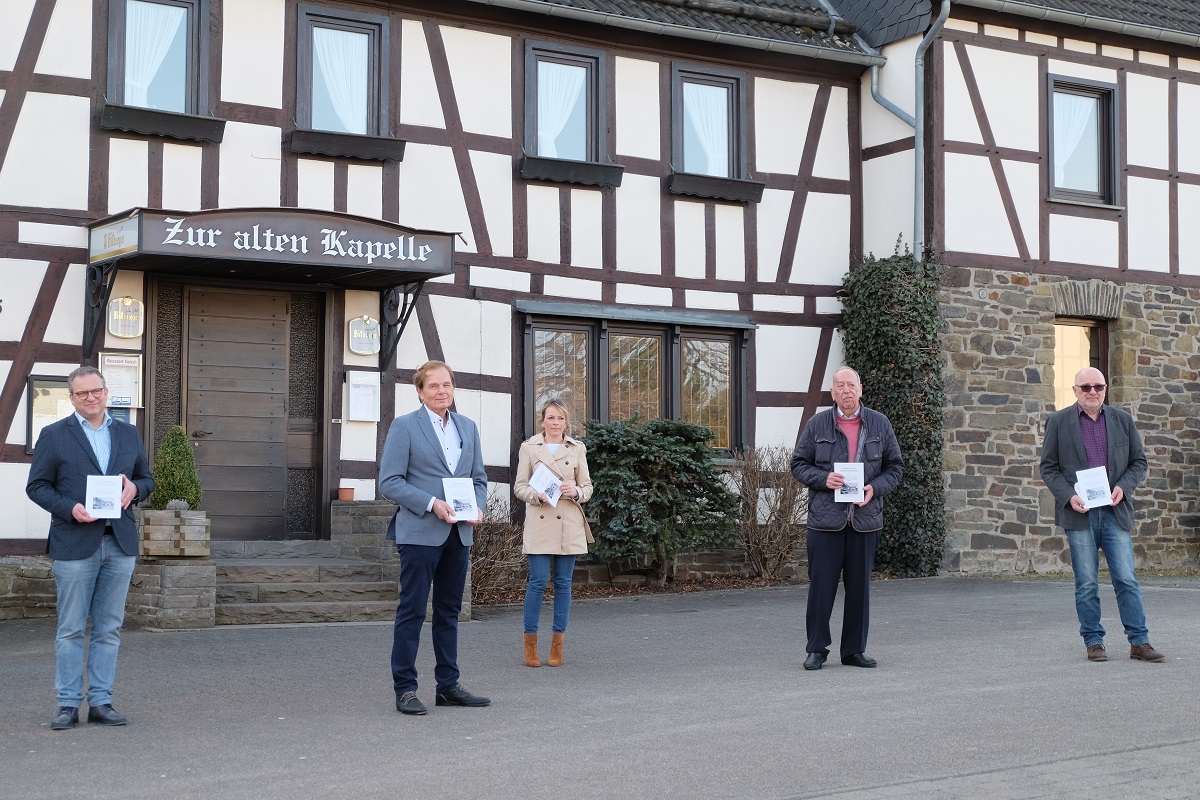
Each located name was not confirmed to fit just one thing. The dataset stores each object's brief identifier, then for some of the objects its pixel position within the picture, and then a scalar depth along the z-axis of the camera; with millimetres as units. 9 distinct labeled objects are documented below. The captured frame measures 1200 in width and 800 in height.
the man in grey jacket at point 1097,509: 9289
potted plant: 11516
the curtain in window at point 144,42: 13297
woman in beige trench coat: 9438
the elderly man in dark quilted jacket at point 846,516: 9180
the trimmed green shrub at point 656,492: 14203
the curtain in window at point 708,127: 16297
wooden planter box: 11516
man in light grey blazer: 7555
